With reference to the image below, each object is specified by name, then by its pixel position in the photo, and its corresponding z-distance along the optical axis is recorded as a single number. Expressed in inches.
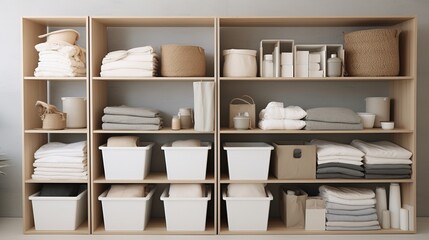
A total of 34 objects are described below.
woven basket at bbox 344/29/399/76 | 157.8
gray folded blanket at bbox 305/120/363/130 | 157.8
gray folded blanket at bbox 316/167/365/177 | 158.7
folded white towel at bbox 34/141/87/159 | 159.0
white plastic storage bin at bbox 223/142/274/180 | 157.8
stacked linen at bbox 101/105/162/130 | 159.3
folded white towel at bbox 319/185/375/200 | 159.5
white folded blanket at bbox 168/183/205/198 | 158.9
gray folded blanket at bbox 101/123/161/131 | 159.3
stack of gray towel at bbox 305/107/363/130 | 157.9
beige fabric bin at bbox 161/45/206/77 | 158.9
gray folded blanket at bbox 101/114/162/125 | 159.2
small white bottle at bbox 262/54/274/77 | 161.3
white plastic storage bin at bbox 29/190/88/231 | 158.4
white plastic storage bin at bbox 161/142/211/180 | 158.1
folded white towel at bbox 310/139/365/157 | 158.9
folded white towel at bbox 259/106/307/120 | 159.3
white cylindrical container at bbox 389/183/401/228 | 161.9
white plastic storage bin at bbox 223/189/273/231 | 157.5
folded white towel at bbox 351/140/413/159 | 158.6
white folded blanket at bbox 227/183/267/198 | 159.0
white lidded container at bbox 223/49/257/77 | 160.2
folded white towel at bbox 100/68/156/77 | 158.9
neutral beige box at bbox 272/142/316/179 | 158.7
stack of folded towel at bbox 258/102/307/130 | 158.7
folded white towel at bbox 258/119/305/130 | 158.6
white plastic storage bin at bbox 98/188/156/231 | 157.8
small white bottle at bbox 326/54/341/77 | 159.0
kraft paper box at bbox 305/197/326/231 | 158.7
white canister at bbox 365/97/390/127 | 166.6
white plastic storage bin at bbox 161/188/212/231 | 157.5
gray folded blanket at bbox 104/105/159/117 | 159.6
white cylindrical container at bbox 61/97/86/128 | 163.8
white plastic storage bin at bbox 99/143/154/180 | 158.4
